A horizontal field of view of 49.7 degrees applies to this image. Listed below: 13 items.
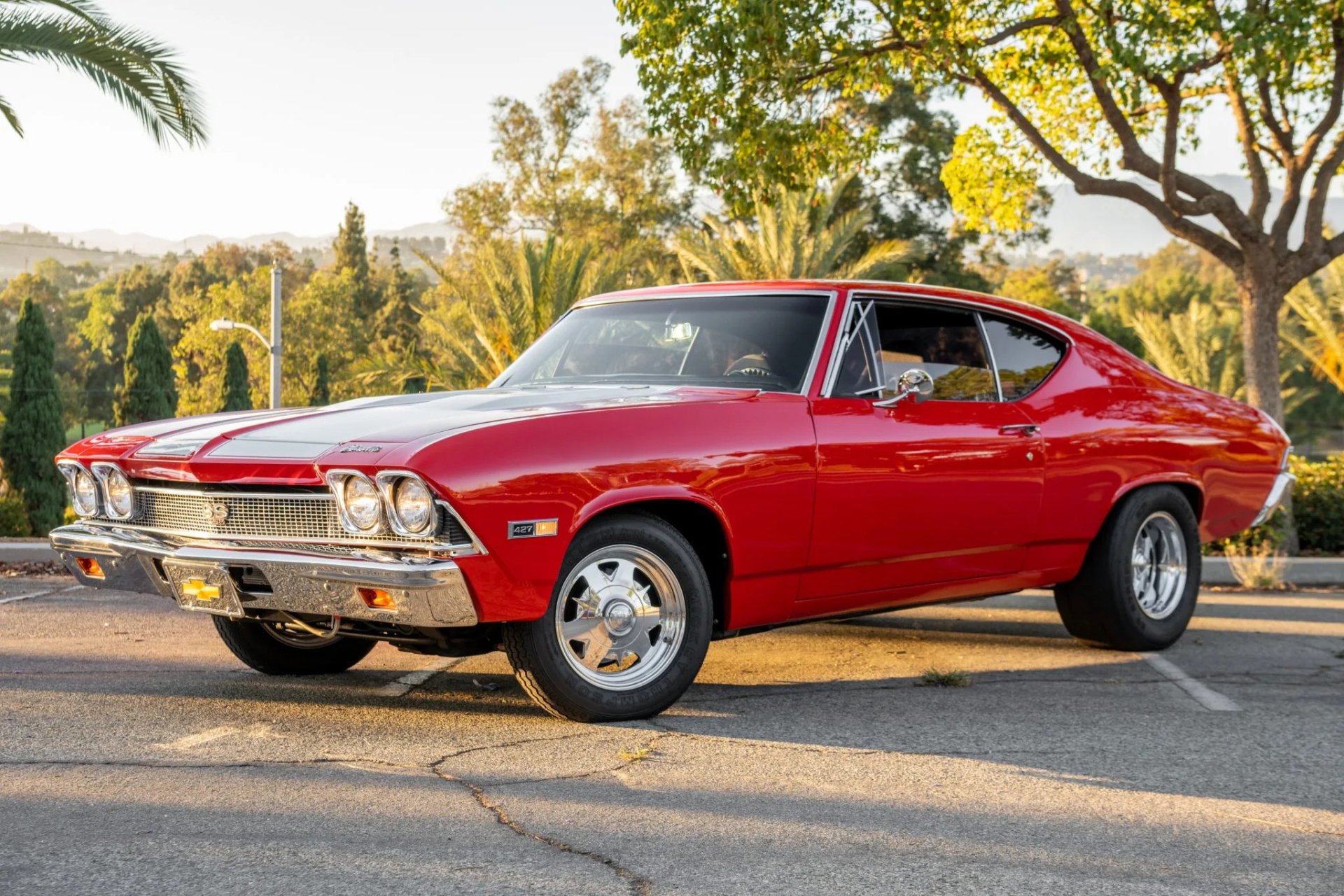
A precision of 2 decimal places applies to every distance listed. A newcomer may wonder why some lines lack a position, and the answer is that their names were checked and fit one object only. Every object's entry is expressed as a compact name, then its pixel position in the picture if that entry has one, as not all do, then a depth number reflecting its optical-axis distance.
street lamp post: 40.84
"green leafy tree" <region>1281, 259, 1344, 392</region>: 26.06
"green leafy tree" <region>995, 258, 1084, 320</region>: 80.25
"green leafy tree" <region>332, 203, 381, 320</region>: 87.75
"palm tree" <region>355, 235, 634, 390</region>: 20.75
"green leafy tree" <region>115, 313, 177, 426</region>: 39.91
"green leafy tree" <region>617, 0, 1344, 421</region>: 12.20
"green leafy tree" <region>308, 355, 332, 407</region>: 57.94
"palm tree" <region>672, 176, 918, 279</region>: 25.14
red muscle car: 4.80
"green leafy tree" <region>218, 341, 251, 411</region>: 41.97
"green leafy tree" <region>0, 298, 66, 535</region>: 28.66
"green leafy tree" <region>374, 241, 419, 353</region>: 83.38
